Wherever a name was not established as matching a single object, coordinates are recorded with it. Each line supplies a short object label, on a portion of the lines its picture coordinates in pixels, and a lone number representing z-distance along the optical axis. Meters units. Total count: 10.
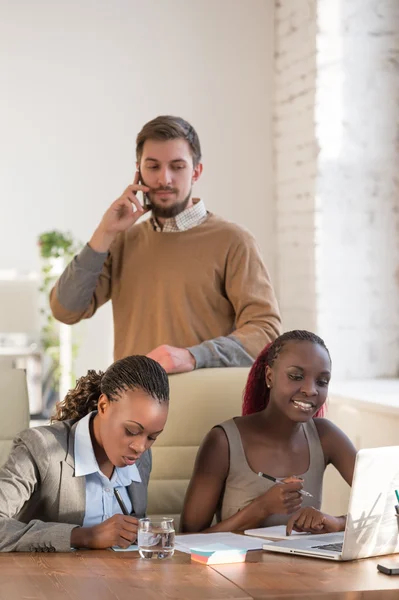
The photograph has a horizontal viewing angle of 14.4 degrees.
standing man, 3.97
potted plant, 5.68
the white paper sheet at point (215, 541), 3.13
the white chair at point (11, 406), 3.70
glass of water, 3.02
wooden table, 2.78
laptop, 2.99
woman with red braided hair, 3.42
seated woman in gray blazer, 3.08
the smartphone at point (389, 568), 2.92
